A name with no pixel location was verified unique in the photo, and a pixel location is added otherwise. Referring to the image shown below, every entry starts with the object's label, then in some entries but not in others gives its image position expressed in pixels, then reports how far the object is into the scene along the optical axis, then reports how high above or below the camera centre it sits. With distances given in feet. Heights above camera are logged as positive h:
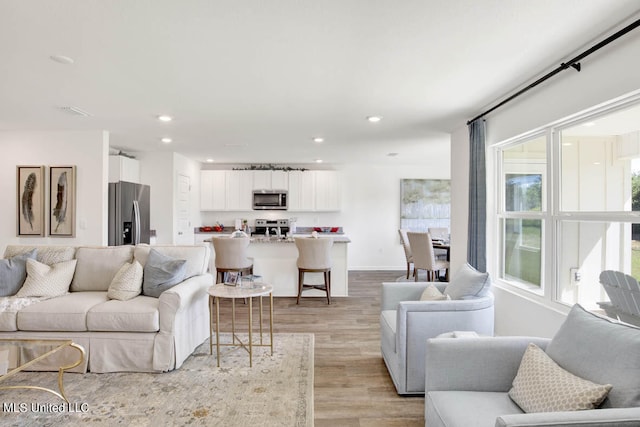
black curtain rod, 6.23 +3.35
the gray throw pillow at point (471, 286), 8.47 -1.77
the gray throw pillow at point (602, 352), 4.17 -1.87
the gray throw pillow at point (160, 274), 10.13 -1.82
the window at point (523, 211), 10.05 +0.11
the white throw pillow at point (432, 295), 8.86 -2.12
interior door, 21.34 +0.01
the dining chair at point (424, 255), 17.57 -2.11
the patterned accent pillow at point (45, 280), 10.00 -2.01
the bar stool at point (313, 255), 15.56 -1.89
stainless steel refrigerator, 16.16 -0.05
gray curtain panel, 11.74 +0.53
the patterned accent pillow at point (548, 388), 4.28 -2.32
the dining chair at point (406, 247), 21.01 -2.00
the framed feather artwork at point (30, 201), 14.96 +0.50
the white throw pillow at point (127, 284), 9.93 -2.07
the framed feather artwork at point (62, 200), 14.99 +0.55
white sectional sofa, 9.08 -3.02
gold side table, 9.34 -2.17
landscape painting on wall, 25.48 +0.77
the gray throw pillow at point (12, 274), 10.11 -1.84
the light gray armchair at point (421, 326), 7.72 -2.54
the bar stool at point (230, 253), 15.43 -1.79
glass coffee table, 7.07 -3.00
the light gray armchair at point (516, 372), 3.90 -2.27
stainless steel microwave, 24.64 +0.91
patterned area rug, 7.14 -4.24
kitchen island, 17.24 -2.52
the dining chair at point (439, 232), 23.88 -1.24
